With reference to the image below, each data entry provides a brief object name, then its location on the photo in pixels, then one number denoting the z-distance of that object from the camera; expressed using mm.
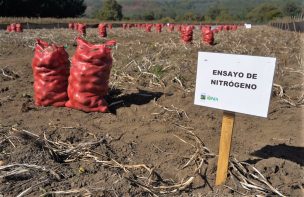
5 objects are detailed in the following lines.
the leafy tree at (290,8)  85988
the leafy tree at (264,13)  83438
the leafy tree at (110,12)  70631
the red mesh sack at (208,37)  15530
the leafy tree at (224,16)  90162
